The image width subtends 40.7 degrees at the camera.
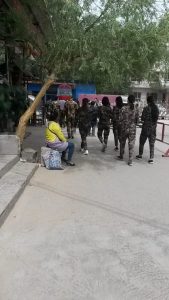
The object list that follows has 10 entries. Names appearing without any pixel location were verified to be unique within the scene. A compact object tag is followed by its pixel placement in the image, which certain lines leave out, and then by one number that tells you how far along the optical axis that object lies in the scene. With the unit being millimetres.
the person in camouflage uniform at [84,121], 6610
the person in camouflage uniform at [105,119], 6875
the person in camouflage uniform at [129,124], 5861
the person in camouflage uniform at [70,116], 8770
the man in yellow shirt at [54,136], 5241
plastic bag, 5212
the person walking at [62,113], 10141
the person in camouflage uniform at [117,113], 6823
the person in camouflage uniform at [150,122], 6104
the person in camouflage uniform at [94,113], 7610
